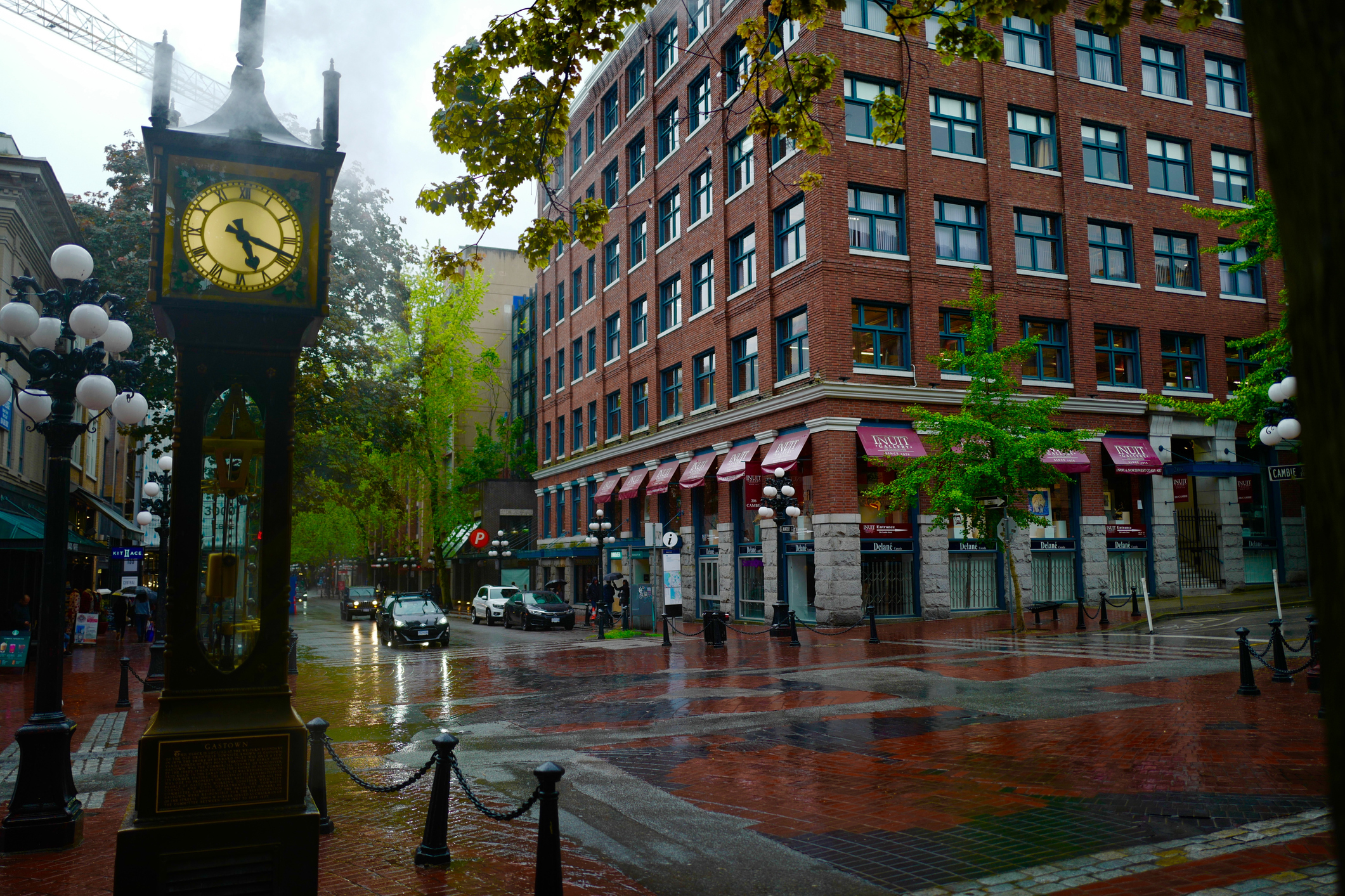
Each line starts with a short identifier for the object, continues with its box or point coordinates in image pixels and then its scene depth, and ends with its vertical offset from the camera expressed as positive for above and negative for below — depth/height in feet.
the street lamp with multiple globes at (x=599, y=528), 106.42 +3.05
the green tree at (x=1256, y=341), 73.05 +15.88
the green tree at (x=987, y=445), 75.15 +8.08
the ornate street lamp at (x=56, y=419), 23.50 +4.56
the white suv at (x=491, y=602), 125.90 -5.98
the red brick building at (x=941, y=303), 93.09 +26.28
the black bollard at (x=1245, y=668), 40.83 -5.37
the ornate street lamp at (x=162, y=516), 54.85 +3.64
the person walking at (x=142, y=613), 98.04 -5.11
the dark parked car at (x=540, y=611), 111.55 -6.33
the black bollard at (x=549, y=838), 17.72 -5.21
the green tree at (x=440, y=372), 146.51 +29.84
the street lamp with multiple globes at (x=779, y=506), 80.12 +4.08
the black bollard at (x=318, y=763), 22.97 -4.83
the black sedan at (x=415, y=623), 88.17 -5.92
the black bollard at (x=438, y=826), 21.29 -5.94
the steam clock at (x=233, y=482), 16.61 +1.55
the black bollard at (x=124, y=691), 47.96 -6.33
